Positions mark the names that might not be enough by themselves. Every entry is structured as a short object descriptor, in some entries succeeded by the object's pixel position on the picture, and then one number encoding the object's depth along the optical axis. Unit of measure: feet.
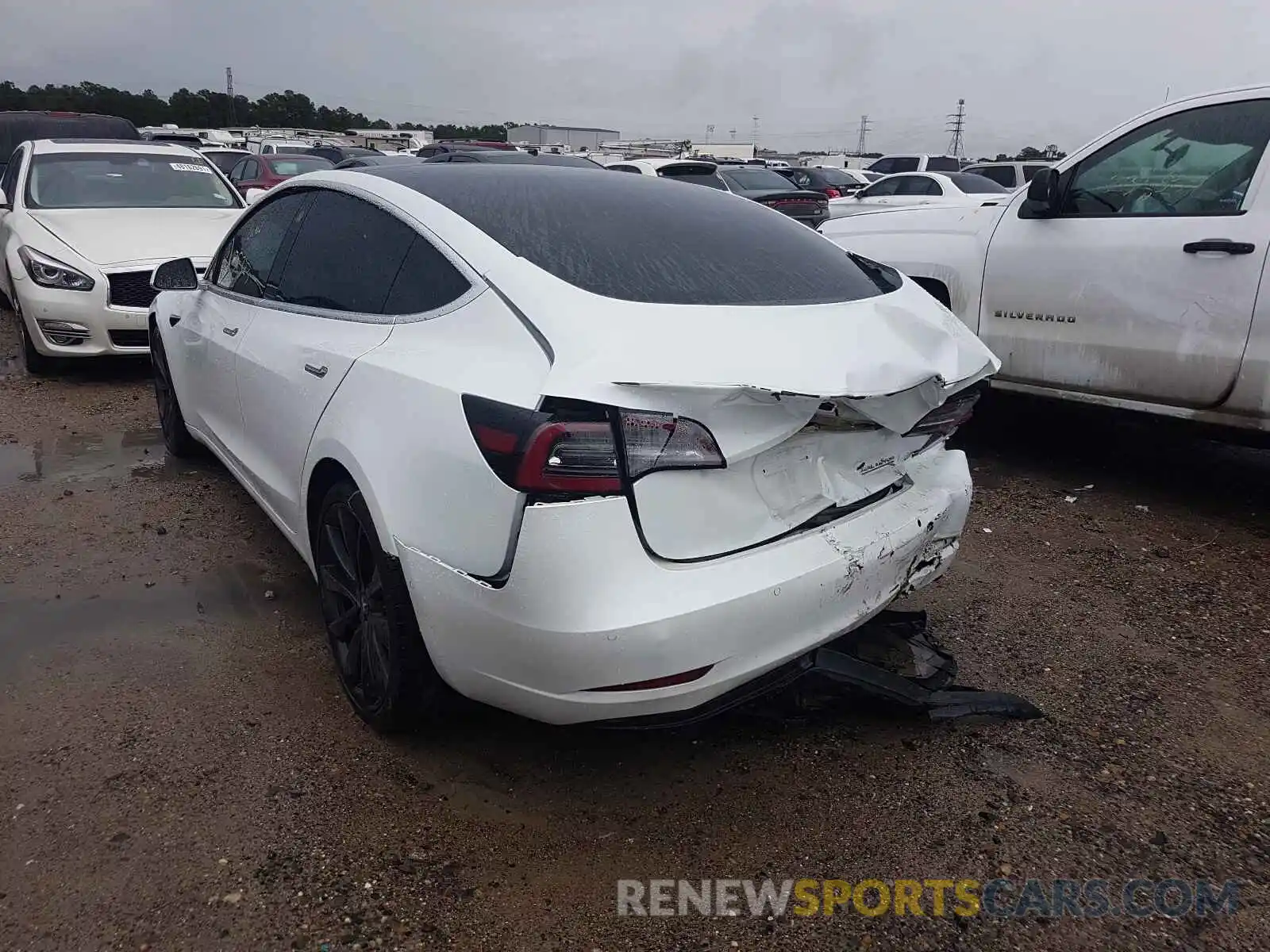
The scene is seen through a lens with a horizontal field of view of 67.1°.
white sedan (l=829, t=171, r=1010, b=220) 51.13
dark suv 46.32
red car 50.26
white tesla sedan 6.81
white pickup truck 13.42
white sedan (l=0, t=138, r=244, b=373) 21.93
